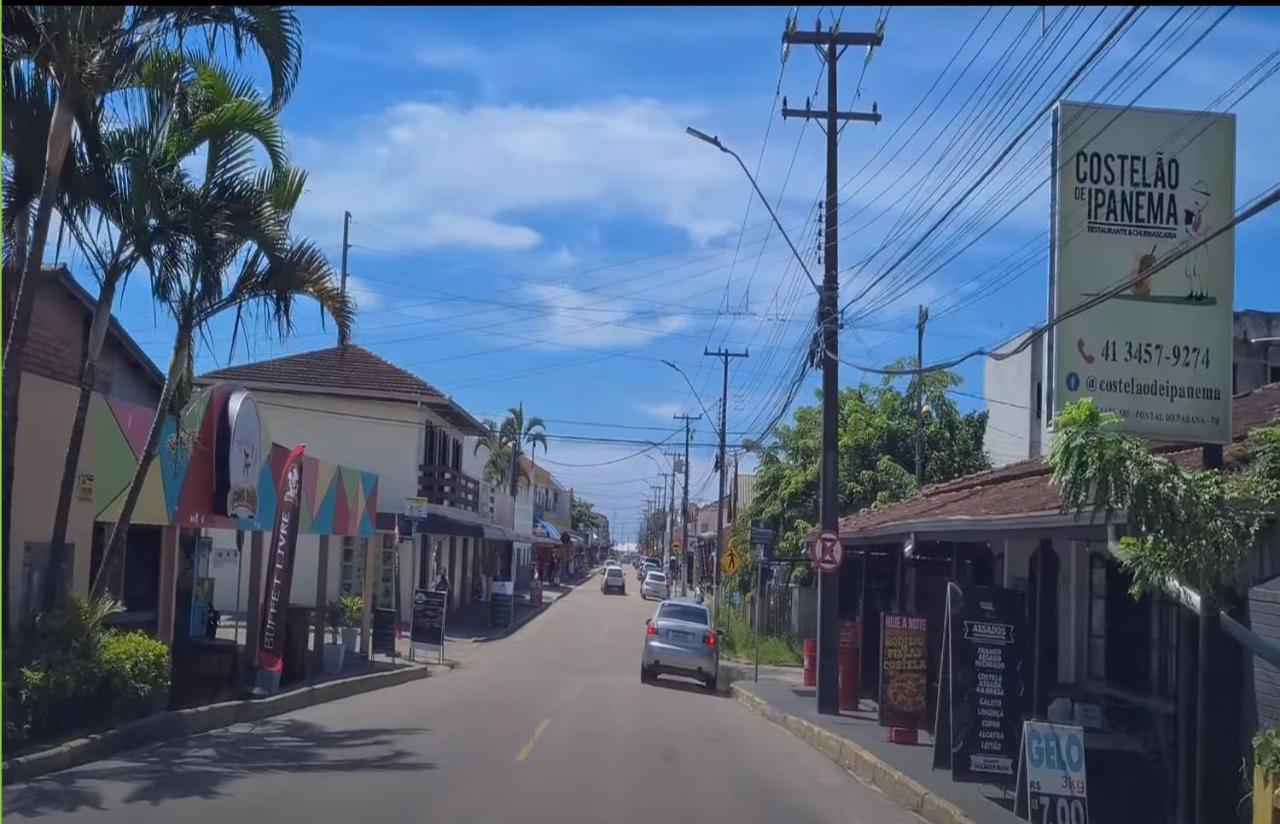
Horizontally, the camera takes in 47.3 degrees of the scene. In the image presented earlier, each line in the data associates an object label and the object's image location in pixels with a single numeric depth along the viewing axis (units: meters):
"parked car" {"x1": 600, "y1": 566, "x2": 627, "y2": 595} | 83.75
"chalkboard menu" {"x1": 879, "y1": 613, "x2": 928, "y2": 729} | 18.69
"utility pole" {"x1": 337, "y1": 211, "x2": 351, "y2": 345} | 48.94
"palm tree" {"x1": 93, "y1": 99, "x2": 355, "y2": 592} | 16.47
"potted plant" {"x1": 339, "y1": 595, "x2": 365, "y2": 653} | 29.31
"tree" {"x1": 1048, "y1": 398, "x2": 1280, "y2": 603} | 9.38
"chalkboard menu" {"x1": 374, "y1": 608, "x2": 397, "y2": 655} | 29.61
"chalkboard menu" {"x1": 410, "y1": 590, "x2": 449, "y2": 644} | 32.69
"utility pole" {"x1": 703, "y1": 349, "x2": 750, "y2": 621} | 53.81
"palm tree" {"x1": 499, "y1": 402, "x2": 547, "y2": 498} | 78.38
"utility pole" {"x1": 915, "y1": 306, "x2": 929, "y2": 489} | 38.22
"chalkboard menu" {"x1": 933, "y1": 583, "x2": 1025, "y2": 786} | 14.20
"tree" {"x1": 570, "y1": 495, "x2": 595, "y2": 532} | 172.32
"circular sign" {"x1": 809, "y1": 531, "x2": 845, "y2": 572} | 22.59
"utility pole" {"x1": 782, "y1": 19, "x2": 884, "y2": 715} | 22.81
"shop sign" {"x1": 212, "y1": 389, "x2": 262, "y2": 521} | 19.58
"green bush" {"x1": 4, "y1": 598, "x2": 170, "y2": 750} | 13.39
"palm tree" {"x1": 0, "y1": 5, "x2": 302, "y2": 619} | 13.85
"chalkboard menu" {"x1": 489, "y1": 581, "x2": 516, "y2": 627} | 47.19
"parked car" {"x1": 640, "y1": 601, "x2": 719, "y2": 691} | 29.58
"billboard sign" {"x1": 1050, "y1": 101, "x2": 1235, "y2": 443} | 12.05
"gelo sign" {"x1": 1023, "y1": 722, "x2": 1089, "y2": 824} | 11.95
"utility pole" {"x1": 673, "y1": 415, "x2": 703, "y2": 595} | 74.38
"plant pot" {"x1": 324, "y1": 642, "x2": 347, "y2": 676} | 25.45
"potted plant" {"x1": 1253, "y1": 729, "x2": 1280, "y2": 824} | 8.80
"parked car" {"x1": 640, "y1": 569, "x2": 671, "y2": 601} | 76.75
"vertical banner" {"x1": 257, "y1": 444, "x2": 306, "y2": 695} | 20.08
